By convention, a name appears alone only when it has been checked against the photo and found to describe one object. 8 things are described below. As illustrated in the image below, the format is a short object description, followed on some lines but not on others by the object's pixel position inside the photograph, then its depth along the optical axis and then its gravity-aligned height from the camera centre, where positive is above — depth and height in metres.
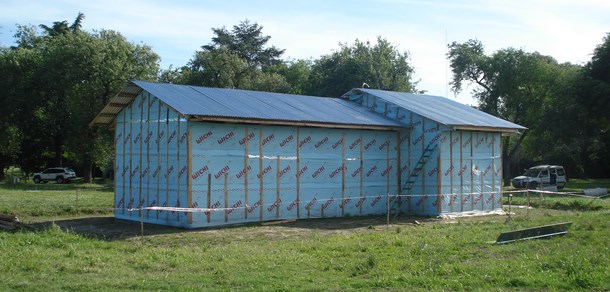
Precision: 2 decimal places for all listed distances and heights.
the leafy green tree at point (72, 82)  46.34 +6.79
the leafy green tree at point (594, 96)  45.50 +5.71
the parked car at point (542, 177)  44.75 -0.33
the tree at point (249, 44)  72.76 +15.24
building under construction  20.62 +0.63
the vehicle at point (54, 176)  54.25 -0.45
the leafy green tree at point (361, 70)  56.31 +9.60
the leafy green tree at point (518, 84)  52.42 +7.64
